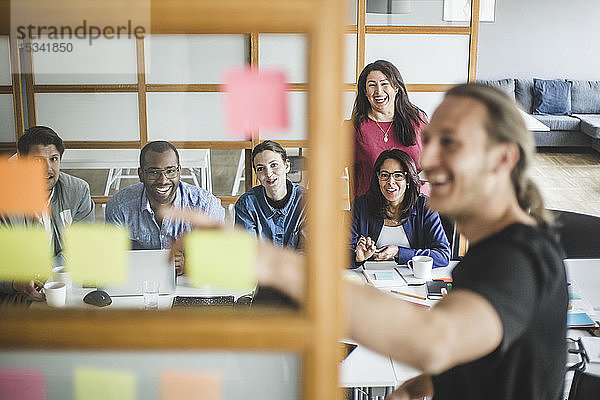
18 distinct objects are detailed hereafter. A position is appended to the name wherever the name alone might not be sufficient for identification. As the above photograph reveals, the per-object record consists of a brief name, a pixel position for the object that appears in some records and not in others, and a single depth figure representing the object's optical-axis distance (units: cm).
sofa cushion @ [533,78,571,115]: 855
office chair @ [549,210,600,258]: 281
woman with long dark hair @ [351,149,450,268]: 273
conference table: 185
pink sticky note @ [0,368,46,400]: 63
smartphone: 235
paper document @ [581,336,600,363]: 196
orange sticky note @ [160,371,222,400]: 64
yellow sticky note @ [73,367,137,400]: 64
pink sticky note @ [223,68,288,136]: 62
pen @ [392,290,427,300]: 234
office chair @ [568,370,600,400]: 178
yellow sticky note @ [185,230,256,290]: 62
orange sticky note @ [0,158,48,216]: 64
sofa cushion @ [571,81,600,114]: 868
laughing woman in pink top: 327
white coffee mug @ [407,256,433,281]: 248
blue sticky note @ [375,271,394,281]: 252
